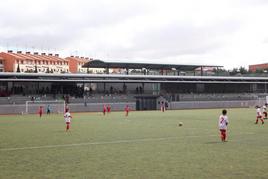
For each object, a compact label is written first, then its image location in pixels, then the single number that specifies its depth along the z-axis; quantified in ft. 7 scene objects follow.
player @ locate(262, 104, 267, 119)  136.01
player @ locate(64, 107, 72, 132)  97.04
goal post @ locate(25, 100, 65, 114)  220.43
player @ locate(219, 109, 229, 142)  68.90
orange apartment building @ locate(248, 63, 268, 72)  540.44
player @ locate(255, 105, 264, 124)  114.07
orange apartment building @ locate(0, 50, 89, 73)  336.29
